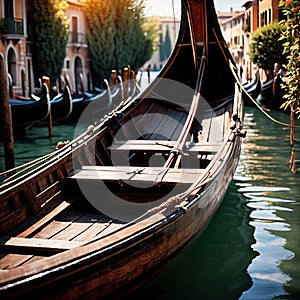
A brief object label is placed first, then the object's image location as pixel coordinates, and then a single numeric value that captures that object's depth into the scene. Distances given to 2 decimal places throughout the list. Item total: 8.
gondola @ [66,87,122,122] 11.15
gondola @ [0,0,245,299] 2.25
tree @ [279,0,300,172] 3.63
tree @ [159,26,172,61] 52.91
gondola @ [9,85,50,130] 8.48
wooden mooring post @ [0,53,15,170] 5.60
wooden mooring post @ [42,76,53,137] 8.96
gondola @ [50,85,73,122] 9.74
